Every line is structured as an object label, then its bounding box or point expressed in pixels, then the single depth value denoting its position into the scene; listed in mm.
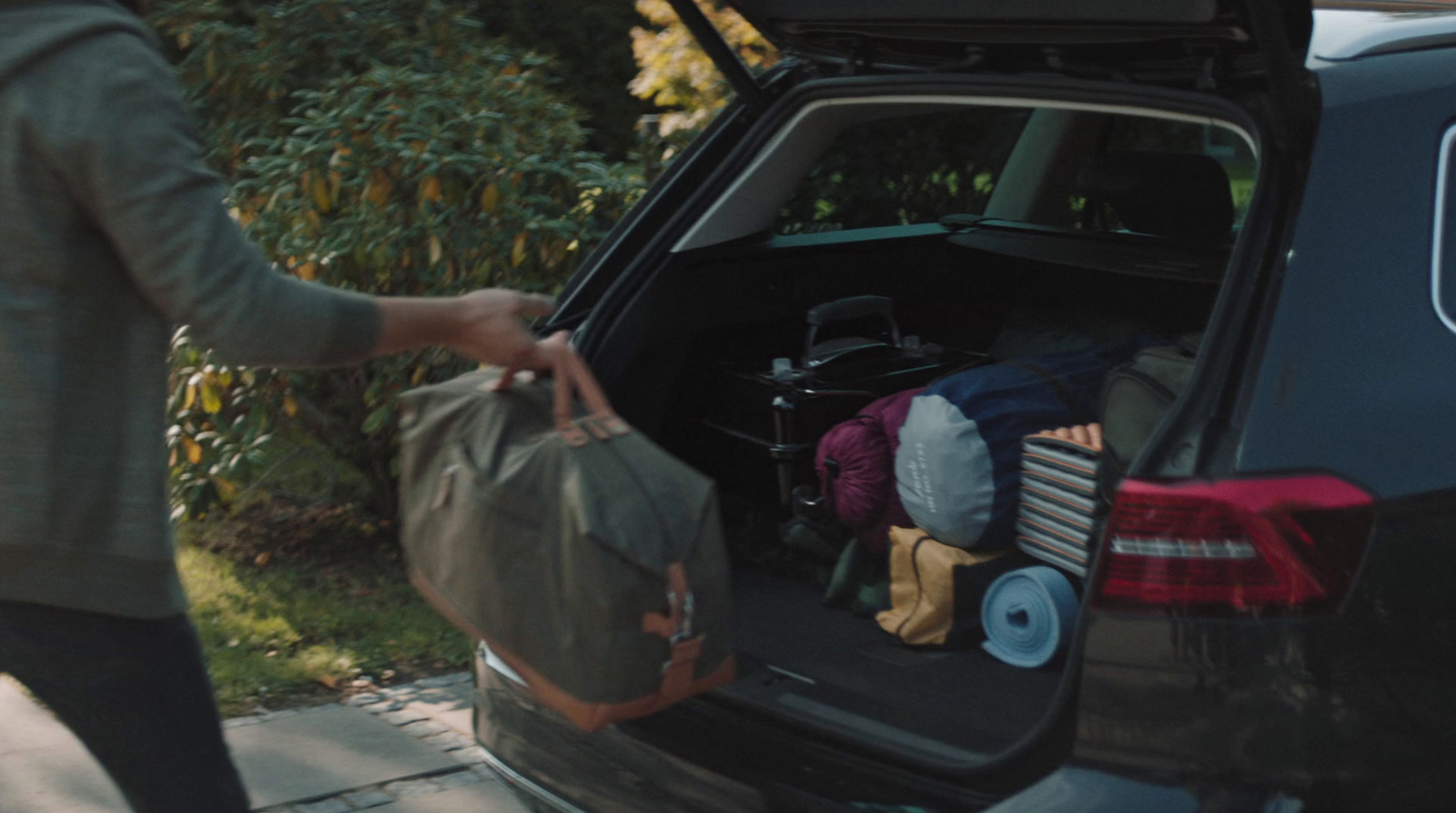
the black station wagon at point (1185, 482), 1954
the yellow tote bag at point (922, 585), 2863
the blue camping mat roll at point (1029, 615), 2686
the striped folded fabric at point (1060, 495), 2762
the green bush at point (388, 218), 4598
